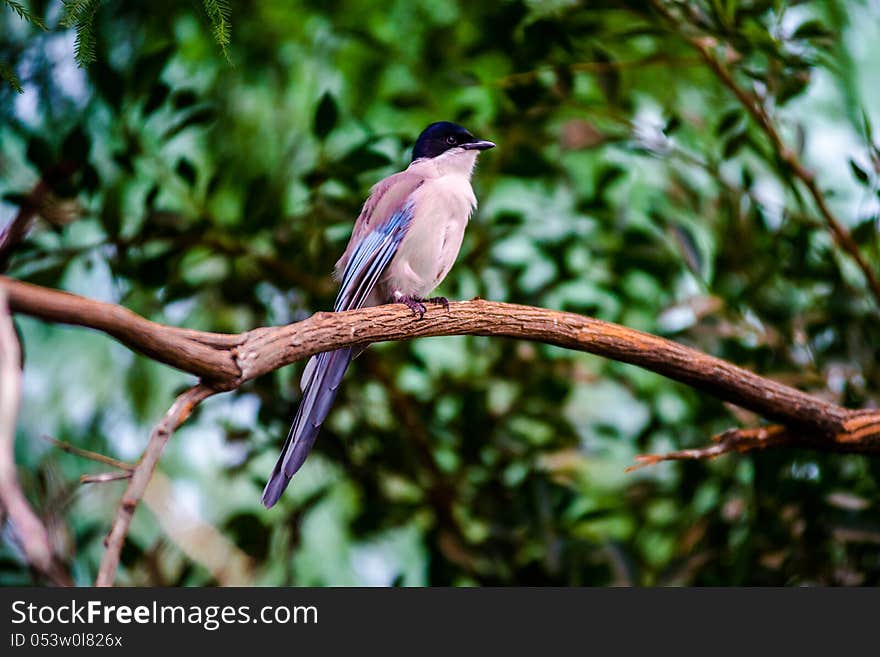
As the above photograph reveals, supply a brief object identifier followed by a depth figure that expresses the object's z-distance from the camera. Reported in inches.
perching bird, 211.8
